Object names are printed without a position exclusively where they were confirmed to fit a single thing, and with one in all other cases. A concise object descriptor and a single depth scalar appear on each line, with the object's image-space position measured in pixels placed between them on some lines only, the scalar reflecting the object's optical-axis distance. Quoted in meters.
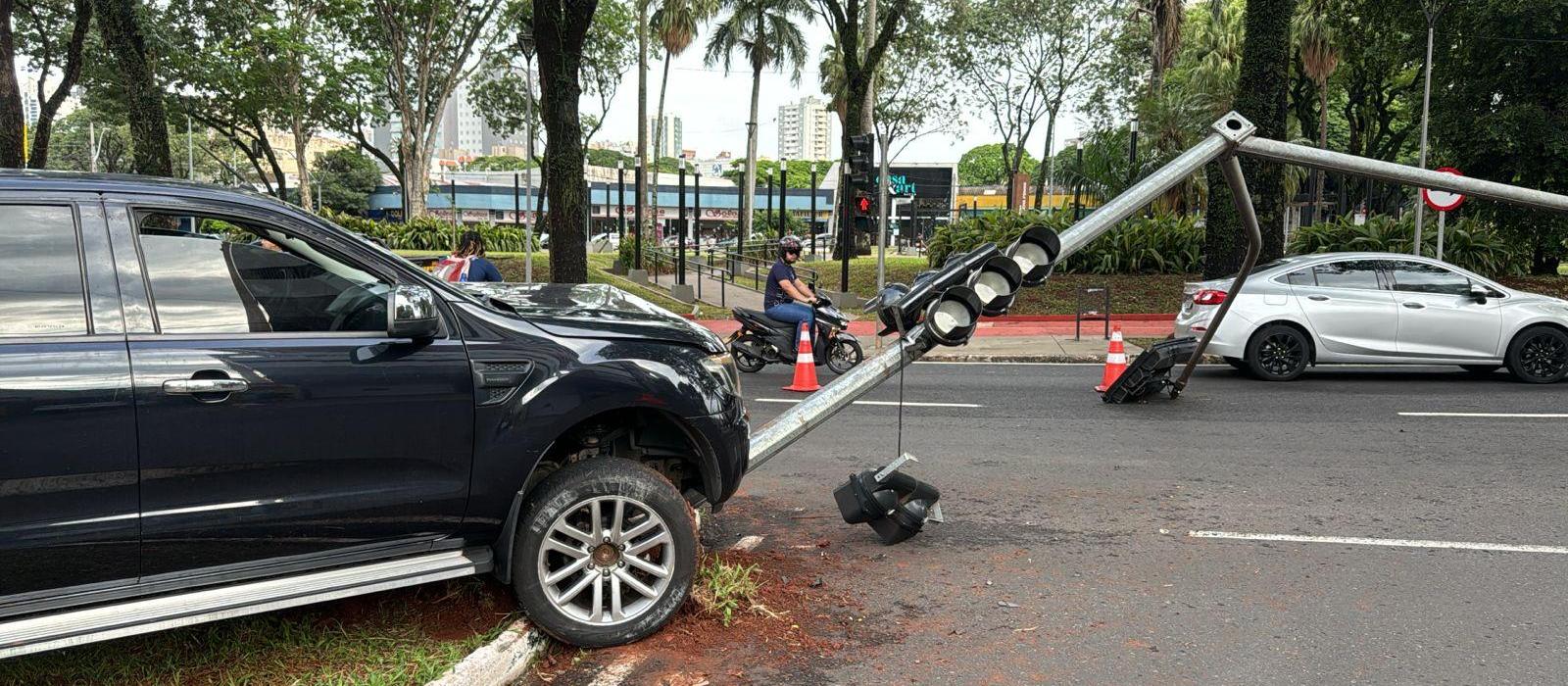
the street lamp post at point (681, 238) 23.40
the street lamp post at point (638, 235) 26.51
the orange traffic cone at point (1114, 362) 11.70
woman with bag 11.54
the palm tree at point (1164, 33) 30.91
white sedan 12.09
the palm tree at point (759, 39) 42.34
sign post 14.59
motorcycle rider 12.57
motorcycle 12.75
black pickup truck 3.43
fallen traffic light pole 5.27
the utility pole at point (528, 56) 19.89
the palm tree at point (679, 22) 37.66
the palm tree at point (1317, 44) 29.02
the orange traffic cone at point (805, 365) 12.10
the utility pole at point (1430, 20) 16.85
